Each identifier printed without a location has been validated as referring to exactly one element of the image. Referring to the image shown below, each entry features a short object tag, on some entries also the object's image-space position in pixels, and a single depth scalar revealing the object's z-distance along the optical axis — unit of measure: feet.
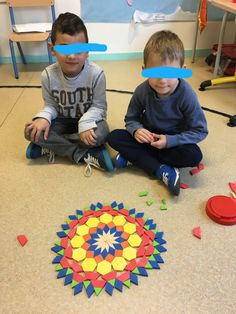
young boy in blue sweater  3.30
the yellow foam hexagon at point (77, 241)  2.91
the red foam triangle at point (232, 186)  3.58
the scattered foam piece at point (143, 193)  3.53
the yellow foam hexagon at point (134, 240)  2.90
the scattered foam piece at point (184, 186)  3.64
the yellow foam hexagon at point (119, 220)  3.14
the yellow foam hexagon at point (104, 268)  2.66
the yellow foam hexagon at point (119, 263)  2.70
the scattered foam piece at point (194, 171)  3.85
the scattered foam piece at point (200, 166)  3.94
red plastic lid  3.10
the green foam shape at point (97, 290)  2.50
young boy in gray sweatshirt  3.86
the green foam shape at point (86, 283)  2.57
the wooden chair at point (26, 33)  6.62
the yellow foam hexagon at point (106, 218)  3.17
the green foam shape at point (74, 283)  2.57
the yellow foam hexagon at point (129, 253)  2.79
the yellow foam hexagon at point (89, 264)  2.70
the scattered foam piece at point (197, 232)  3.00
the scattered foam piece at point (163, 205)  3.33
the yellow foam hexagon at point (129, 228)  3.05
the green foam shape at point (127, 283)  2.56
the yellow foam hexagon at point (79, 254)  2.79
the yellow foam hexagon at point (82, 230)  3.04
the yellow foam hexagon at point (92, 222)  3.12
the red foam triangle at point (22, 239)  2.95
